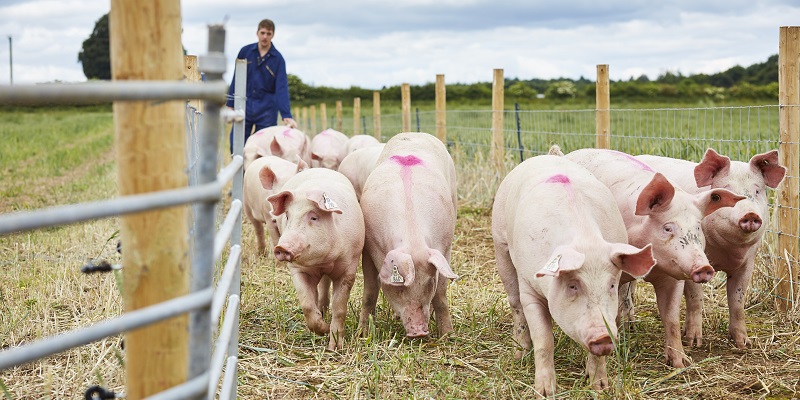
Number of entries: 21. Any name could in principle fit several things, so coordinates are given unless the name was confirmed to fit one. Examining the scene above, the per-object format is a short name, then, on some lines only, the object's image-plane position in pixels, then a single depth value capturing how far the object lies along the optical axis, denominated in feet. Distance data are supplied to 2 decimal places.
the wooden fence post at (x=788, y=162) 16.78
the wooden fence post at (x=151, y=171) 5.87
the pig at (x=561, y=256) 11.23
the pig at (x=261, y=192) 20.88
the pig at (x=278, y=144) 27.32
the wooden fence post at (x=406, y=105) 39.47
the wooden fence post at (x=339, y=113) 63.67
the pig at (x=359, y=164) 20.93
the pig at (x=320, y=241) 14.06
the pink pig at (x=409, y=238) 14.56
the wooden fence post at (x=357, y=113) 56.95
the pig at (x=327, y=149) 28.96
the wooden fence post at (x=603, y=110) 24.09
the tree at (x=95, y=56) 236.84
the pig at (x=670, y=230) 12.91
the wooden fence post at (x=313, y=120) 72.54
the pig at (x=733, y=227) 14.55
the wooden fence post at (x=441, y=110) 35.73
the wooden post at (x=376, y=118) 47.60
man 31.19
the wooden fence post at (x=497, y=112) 31.73
